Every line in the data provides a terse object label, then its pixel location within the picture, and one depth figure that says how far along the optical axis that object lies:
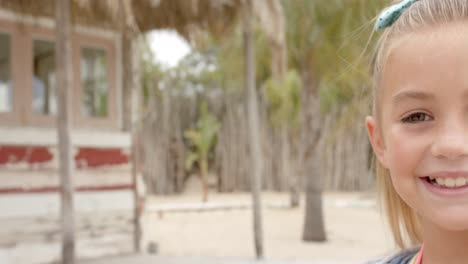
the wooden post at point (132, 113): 6.81
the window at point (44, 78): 6.09
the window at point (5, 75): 5.82
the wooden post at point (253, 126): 6.21
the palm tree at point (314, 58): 8.55
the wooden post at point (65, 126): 4.83
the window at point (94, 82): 6.51
